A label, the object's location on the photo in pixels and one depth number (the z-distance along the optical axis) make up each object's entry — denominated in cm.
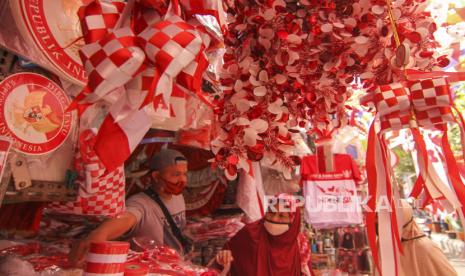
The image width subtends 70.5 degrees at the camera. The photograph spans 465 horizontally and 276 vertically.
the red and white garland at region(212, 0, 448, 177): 96
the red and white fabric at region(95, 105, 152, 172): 59
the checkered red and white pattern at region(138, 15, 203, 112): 56
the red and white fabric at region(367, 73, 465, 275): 86
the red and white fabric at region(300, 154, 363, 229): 279
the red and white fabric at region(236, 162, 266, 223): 193
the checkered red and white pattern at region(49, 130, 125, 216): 105
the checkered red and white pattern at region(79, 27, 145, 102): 54
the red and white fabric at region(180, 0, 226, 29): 69
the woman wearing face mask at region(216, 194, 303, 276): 187
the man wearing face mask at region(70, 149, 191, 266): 160
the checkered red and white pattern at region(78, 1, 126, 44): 61
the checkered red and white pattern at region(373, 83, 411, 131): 88
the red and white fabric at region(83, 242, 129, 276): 69
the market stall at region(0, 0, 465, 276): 59
